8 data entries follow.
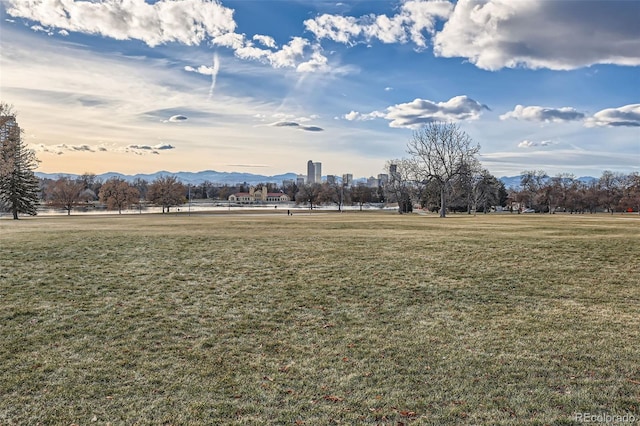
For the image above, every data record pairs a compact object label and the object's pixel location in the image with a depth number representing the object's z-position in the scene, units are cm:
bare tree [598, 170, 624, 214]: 9319
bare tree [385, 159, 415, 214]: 8775
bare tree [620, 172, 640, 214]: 8431
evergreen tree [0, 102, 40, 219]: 4582
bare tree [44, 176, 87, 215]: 8744
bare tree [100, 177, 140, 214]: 8981
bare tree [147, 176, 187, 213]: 8950
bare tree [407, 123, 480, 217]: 5675
